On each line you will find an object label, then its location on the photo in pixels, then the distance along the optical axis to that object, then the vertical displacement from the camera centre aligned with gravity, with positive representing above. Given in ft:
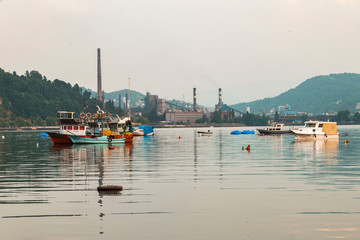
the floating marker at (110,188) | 107.04 -13.98
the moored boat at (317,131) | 415.23 -6.01
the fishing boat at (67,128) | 361.30 -0.60
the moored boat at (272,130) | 641.49 -6.97
